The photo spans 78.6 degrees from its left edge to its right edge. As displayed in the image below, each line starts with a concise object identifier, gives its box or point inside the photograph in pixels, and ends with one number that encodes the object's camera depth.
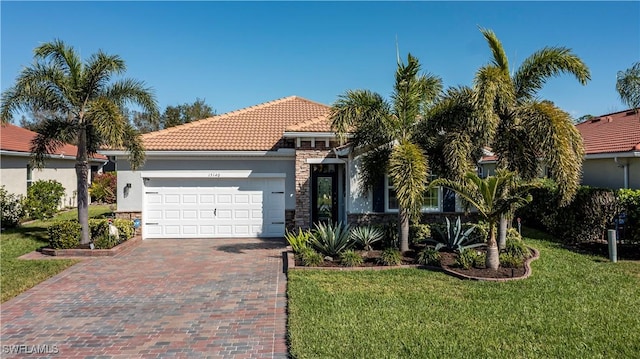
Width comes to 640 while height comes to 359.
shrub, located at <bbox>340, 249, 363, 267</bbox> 9.79
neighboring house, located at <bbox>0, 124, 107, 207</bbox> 17.17
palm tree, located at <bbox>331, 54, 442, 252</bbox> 9.23
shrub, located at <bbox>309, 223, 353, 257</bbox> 10.54
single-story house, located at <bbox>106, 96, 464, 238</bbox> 14.27
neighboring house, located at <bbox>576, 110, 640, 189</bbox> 12.72
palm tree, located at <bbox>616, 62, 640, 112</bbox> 11.26
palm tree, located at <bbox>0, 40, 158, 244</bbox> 11.22
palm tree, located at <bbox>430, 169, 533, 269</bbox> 8.84
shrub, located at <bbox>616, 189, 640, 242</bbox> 10.49
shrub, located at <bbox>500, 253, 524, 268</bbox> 9.28
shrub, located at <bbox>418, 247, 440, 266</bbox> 9.71
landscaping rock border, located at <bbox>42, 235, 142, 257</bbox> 11.43
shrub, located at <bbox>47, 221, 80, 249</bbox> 11.73
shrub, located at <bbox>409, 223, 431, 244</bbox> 11.76
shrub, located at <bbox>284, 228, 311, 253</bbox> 10.65
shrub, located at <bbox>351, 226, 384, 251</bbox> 11.20
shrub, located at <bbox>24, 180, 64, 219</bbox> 17.38
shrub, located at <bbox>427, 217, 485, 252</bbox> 10.66
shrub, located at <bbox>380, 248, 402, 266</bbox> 9.81
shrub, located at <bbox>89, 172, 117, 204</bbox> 24.84
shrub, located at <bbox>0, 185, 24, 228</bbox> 15.91
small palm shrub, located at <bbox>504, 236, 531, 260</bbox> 10.00
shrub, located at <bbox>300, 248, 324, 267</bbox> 9.89
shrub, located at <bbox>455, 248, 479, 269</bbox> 9.21
